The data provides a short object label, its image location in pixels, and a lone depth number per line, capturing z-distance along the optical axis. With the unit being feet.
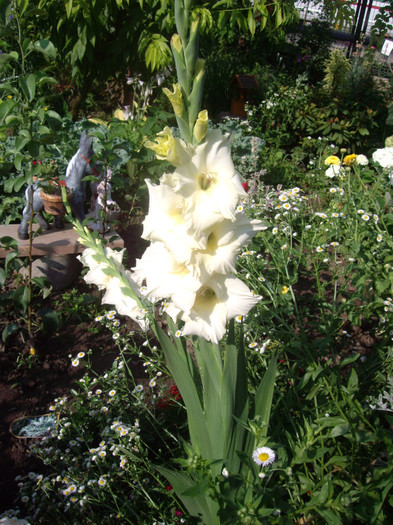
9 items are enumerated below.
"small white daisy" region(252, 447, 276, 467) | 3.65
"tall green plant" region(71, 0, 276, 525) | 2.99
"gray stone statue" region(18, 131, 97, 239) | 9.39
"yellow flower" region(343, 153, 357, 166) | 11.60
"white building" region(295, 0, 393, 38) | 45.09
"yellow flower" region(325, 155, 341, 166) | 10.87
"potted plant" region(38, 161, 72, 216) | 8.89
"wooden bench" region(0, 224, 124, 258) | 9.16
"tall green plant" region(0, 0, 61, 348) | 6.18
